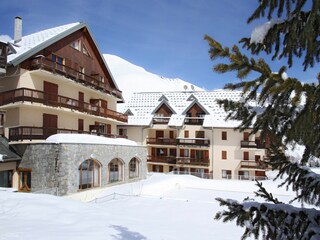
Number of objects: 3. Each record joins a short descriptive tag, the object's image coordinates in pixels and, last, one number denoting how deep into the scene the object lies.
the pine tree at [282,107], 2.99
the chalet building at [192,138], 35.06
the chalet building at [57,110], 18.06
